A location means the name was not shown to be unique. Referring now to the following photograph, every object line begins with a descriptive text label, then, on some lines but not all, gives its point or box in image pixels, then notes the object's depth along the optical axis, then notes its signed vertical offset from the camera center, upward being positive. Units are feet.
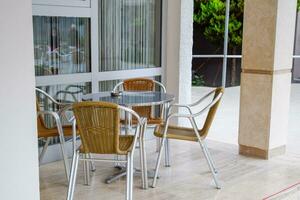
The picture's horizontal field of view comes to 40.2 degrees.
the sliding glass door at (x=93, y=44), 13.46 -0.06
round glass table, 10.90 -1.56
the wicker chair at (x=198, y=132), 11.03 -2.49
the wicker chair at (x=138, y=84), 14.55 -1.46
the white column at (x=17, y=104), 6.89 -1.08
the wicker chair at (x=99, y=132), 9.07 -2.02
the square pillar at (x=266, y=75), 13.70 -1.04
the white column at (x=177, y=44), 16.66 -0.04
